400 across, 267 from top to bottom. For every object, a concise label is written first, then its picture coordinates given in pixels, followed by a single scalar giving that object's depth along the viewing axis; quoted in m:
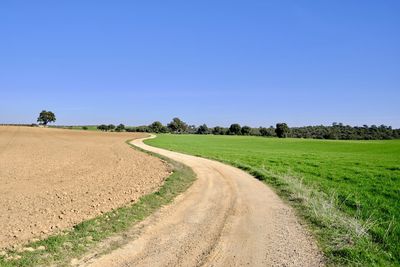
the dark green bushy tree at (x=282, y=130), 162.38
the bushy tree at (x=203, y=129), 194.88
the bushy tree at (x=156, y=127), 186.50
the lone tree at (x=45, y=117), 193.50
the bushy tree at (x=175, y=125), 197.62
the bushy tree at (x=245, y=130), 179.62
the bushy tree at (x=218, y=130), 185.75
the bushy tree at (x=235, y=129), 180.06
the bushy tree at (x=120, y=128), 170.62
